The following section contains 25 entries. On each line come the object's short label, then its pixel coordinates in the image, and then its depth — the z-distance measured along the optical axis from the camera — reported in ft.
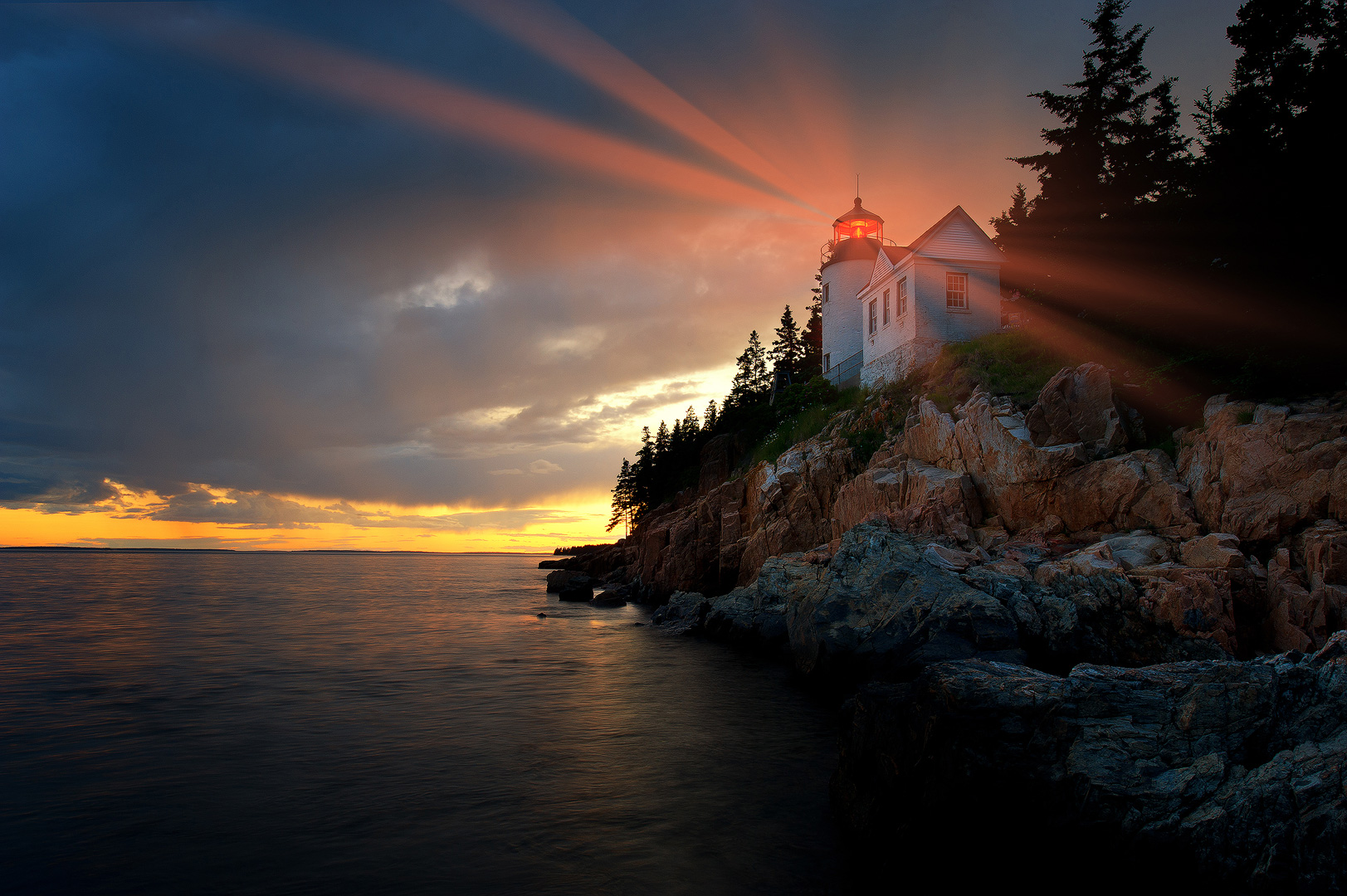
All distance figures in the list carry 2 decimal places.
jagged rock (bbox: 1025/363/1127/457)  58.80
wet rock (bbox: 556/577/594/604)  144.66
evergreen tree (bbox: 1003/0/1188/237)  90.43
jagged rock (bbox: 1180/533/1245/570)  41.55
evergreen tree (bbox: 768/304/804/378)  199.90
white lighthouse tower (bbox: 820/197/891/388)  138.51
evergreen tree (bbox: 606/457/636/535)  293.00
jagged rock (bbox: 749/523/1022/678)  44.86
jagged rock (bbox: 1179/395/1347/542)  41.19
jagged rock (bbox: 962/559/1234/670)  40.52
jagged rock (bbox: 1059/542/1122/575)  46.16
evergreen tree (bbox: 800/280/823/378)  183.93
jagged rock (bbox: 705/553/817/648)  69.36
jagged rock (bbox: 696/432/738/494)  156.15
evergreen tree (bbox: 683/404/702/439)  243.64
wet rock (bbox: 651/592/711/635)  86.02
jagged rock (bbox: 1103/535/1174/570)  46.09
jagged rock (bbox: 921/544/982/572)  52.85
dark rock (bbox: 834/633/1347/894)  17.89
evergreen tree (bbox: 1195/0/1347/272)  49.62
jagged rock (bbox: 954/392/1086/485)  58.08
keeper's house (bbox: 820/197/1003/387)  97.40
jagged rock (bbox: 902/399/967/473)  71.15
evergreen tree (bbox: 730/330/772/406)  213.25
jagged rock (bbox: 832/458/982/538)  64.39
